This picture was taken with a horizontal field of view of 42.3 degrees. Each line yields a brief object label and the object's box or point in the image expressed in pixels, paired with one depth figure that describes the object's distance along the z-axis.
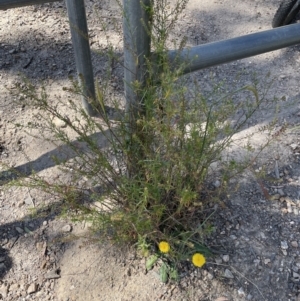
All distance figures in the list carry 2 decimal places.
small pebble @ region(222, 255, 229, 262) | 1.83
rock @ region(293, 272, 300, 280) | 1.79
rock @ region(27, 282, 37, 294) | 1.80
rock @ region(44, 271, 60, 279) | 1.84
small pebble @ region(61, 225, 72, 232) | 1.99
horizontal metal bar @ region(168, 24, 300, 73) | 1.48
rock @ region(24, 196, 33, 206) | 2.10
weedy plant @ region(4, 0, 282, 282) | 1.42
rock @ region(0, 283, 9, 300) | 1.80
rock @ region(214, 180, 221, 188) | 2.06
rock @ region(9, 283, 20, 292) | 1.82
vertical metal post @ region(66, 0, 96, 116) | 1.95
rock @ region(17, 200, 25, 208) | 2.09
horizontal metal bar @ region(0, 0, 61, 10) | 1.65
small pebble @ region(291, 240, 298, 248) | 1.89
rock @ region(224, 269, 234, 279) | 1.78
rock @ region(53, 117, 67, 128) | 2.46
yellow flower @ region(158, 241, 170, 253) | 1.55
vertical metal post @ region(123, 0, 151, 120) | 1.36
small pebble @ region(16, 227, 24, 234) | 2.00
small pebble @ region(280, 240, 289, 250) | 1.88
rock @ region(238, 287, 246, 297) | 1.74
